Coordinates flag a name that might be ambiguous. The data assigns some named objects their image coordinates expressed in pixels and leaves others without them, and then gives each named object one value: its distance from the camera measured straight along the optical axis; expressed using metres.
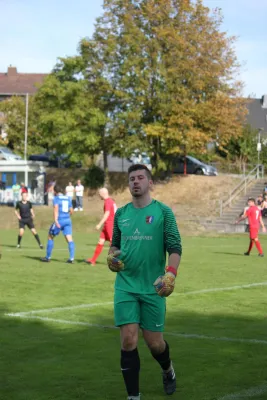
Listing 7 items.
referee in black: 27.56
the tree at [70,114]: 53.78
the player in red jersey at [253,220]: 26.08
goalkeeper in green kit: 6.73
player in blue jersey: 21.03
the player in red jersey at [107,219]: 20.20
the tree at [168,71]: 52.03
